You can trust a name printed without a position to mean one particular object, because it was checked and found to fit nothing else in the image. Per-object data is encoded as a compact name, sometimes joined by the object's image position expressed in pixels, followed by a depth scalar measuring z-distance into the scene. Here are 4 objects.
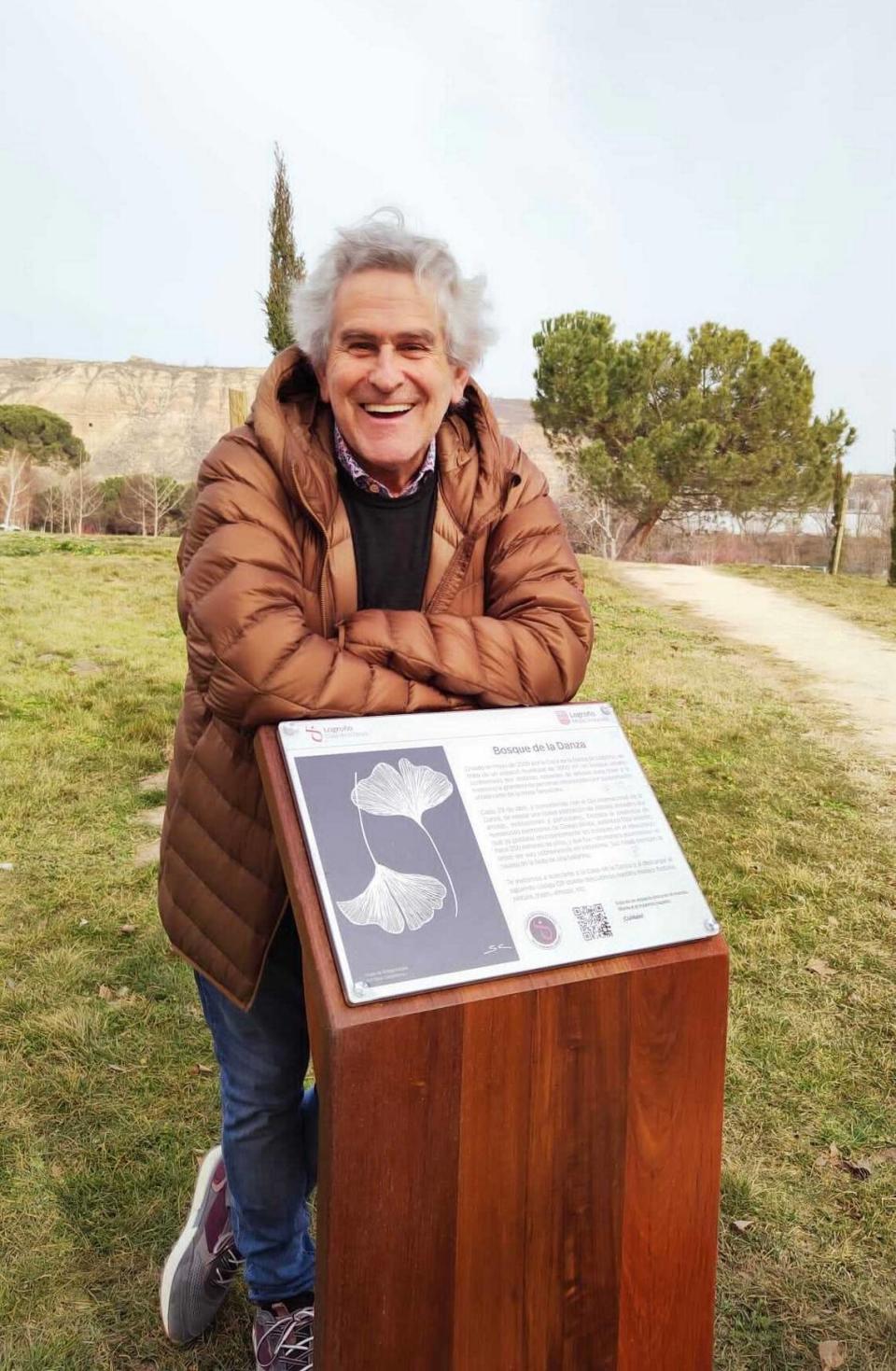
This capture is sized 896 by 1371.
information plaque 1.25
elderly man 1.42
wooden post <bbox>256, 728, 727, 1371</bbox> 1.20
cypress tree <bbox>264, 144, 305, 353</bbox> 15.87
